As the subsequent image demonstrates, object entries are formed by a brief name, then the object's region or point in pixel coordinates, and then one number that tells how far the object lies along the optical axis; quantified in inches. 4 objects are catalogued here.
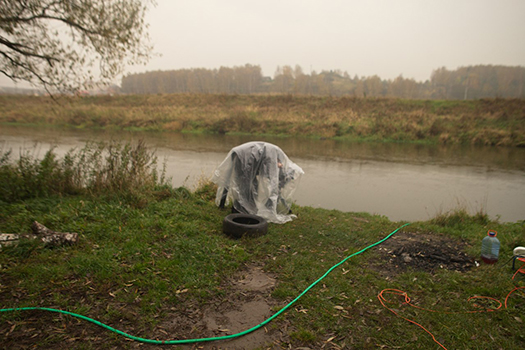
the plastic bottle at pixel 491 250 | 184.1
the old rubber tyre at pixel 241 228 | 209.9
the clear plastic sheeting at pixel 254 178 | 248.7
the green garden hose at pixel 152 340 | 108.3
